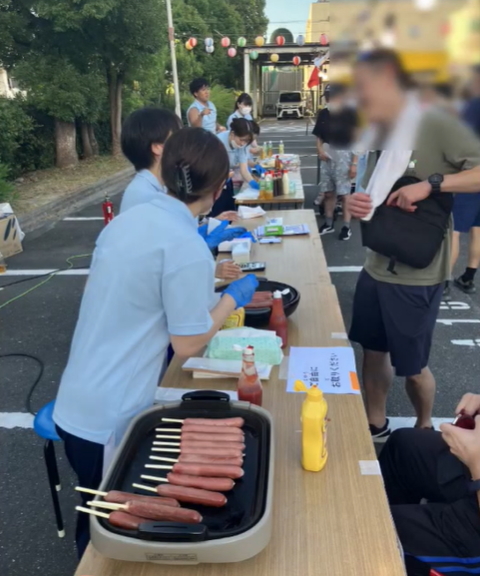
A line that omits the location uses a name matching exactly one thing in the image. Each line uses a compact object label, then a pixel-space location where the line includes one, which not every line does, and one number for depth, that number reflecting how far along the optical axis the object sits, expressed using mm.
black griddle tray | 1088
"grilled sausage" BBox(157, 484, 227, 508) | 1213
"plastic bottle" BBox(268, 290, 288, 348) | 2180
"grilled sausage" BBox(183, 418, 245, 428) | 1468
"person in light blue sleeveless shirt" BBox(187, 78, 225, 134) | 7609
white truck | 29000
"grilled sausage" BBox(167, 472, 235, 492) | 1259
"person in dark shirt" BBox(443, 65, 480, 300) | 4488
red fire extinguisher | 4234
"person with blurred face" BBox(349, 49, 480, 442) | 2115
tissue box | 3227
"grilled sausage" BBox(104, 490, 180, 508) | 1175
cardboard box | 6180
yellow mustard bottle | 1378
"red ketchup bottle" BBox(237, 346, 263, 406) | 1663
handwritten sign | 1876
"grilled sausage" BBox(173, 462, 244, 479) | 1299
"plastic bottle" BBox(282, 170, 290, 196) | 5466
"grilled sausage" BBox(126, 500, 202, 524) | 1129
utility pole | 16758
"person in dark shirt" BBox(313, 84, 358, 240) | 6453
